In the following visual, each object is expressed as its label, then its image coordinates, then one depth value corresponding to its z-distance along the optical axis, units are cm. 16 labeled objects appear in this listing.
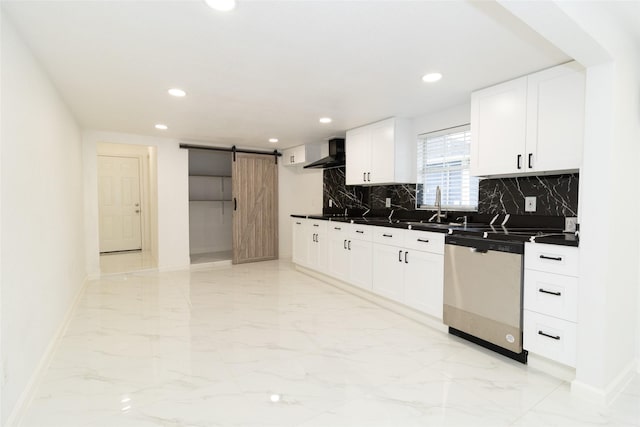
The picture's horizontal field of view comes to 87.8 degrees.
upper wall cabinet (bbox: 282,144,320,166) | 580
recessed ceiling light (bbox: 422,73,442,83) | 271
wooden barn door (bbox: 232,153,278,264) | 606
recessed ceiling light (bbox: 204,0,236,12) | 169
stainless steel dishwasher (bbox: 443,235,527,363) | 238
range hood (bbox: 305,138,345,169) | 508
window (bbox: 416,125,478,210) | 361
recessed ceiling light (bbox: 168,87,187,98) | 308
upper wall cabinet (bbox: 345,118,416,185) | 407
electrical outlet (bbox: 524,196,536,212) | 296
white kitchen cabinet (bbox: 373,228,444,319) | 302
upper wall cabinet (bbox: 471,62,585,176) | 243
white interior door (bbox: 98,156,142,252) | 699
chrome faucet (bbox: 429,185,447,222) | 366
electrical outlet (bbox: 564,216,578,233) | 263
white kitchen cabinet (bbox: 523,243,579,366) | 211
